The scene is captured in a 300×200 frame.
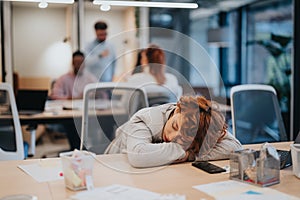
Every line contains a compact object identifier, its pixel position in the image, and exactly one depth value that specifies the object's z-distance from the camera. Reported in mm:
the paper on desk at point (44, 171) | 1484
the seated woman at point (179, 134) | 1625
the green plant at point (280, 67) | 4680
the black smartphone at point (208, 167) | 1592
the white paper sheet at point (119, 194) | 1237
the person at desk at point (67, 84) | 4473
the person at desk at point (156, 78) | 2684
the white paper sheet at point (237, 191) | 1273
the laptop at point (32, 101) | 3537
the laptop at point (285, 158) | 1657
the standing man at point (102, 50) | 4117
